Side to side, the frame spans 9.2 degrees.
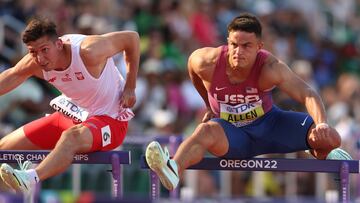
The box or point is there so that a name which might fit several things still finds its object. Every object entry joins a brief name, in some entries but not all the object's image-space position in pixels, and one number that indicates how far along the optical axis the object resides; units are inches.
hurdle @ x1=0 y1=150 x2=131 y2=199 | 810.8
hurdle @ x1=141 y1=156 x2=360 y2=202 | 783.1
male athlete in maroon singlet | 782.5
